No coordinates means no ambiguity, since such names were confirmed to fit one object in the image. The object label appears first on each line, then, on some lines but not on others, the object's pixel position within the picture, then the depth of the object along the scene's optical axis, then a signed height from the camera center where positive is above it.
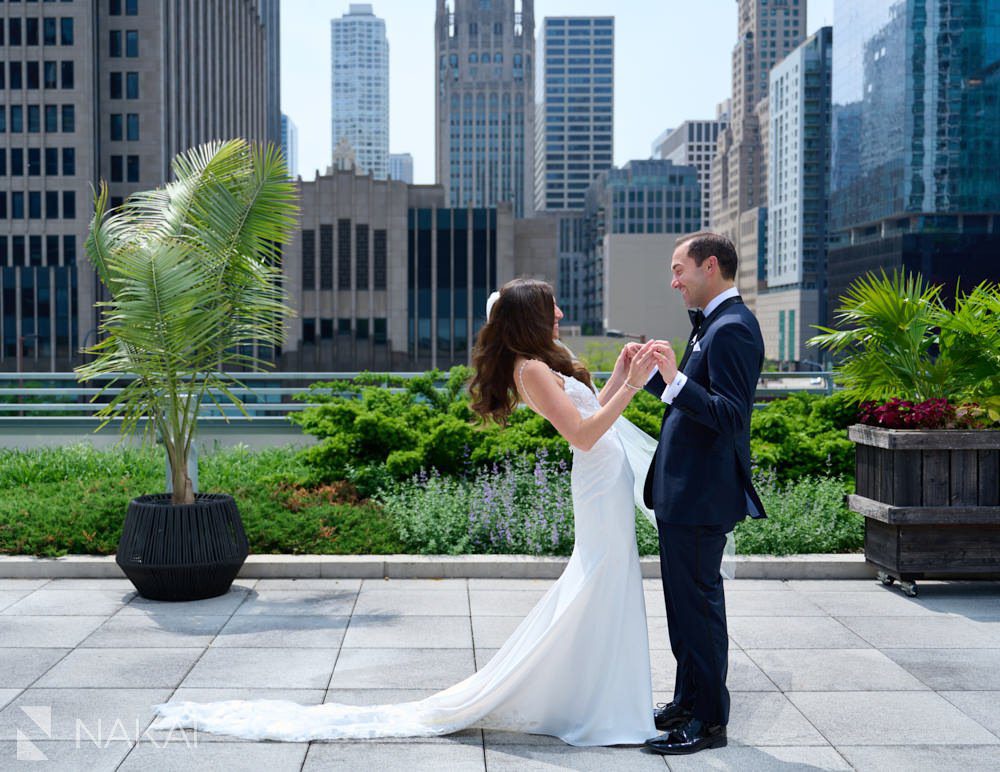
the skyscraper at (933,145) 130.50 +25.21
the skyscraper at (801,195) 179.38 +26.41
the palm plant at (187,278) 8.09 +0.51
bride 4.88 -1.32
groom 4.64 -0.64
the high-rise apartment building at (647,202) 192.38 +25.68
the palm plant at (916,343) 8.30 +0.00
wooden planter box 7.84 -1.16
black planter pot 7.64 -1.51
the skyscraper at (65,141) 91.19 +17.66
